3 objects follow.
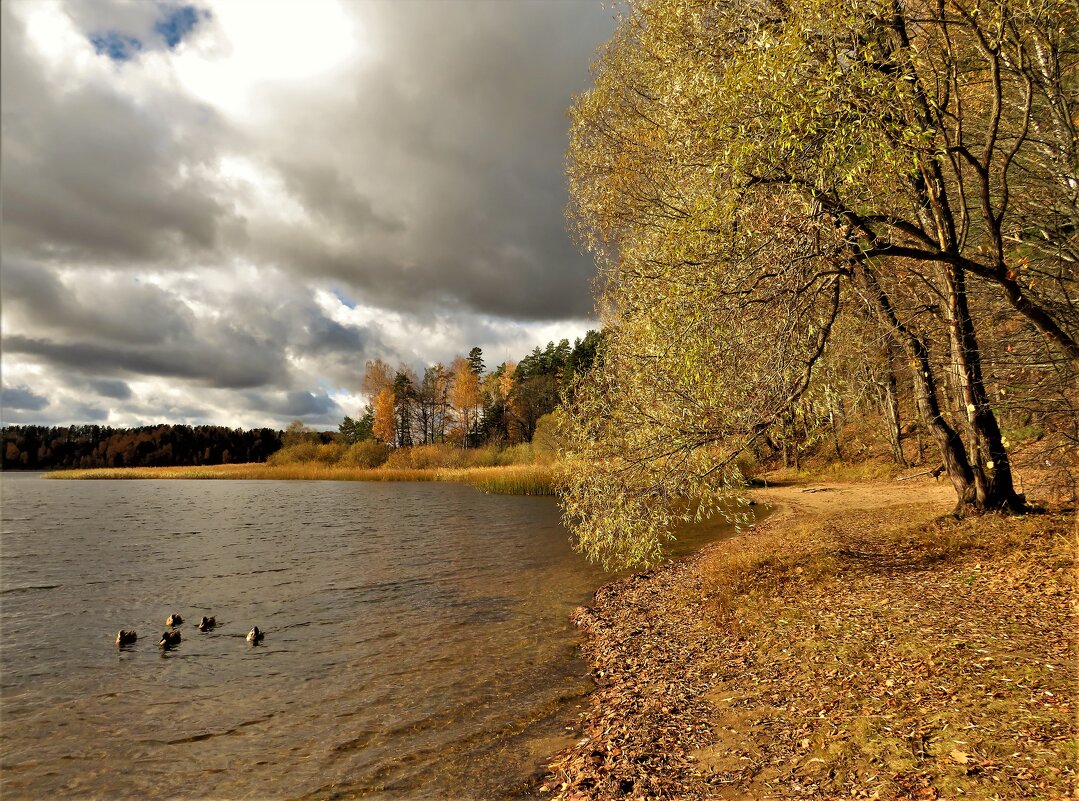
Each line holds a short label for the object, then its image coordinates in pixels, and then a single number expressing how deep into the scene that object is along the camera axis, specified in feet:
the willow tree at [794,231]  20.71
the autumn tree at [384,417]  263.49
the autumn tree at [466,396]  271.49
